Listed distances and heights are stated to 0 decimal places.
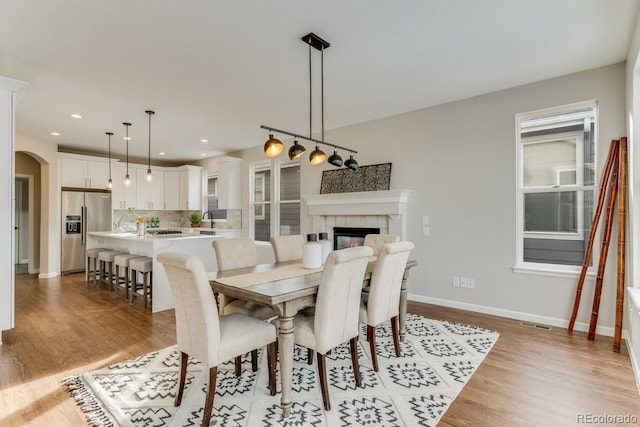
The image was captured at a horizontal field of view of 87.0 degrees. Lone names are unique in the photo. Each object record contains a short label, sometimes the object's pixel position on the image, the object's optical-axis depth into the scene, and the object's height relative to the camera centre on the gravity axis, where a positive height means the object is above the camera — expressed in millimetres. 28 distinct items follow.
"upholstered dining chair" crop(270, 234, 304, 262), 3541 -373
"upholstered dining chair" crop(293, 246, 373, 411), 2061 -615
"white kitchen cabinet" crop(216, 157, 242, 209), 6863 +623
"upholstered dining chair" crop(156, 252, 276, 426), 1835 -683
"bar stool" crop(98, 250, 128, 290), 5207 -793
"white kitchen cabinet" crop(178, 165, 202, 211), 7785 +571
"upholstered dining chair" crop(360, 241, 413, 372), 2508 -608
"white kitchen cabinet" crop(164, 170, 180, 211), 8023 +528
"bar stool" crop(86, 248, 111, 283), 5738 -905
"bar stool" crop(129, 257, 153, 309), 4293 -737
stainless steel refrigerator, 6473 -200
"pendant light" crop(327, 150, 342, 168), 3141 +491
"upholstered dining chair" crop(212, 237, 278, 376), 2584 -482
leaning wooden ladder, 3014 -142
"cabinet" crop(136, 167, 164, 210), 7612 +492
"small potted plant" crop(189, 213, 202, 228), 7742 -178
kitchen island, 4234 -512
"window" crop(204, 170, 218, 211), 7770 +488
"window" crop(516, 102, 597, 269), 3492 +317
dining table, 2025 -491
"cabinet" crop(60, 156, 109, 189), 6469 +803
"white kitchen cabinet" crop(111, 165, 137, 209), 7176 +483
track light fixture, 2658 +554
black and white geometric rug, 1992 -1212
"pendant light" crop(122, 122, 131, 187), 5059 +1320
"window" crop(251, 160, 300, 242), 6203 +272
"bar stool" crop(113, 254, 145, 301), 4711 -737
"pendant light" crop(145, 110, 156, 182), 4429 +1324
